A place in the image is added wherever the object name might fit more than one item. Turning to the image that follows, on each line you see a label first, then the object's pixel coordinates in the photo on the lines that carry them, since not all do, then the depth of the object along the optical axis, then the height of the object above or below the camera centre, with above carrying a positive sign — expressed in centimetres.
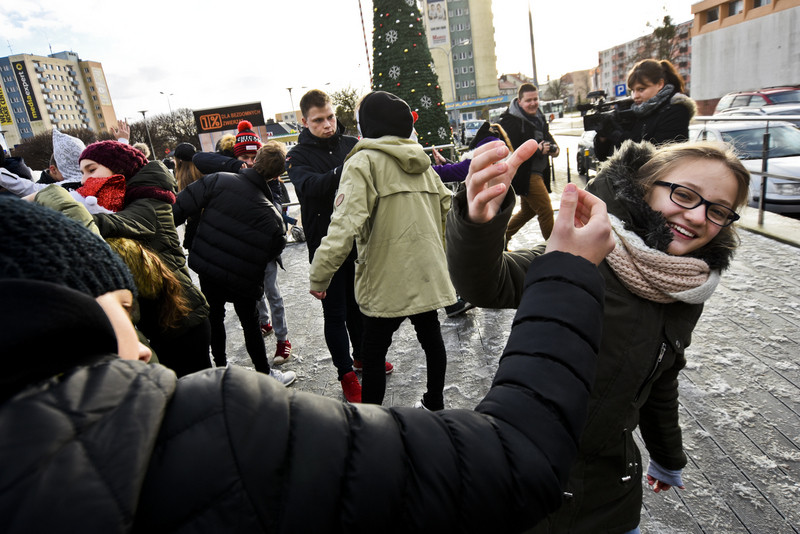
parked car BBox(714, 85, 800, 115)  1480 -32
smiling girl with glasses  132 -48
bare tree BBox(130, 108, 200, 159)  5919 +534
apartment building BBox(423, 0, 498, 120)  6788 +1233
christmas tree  883 +135
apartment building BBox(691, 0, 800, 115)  2712 +266
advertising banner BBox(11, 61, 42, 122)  9662 +2034
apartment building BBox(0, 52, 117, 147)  9700 +2019
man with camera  510 -41
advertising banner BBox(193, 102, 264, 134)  2122 +210
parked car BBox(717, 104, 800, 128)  1235 -62
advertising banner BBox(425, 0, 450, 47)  6738 +1518
